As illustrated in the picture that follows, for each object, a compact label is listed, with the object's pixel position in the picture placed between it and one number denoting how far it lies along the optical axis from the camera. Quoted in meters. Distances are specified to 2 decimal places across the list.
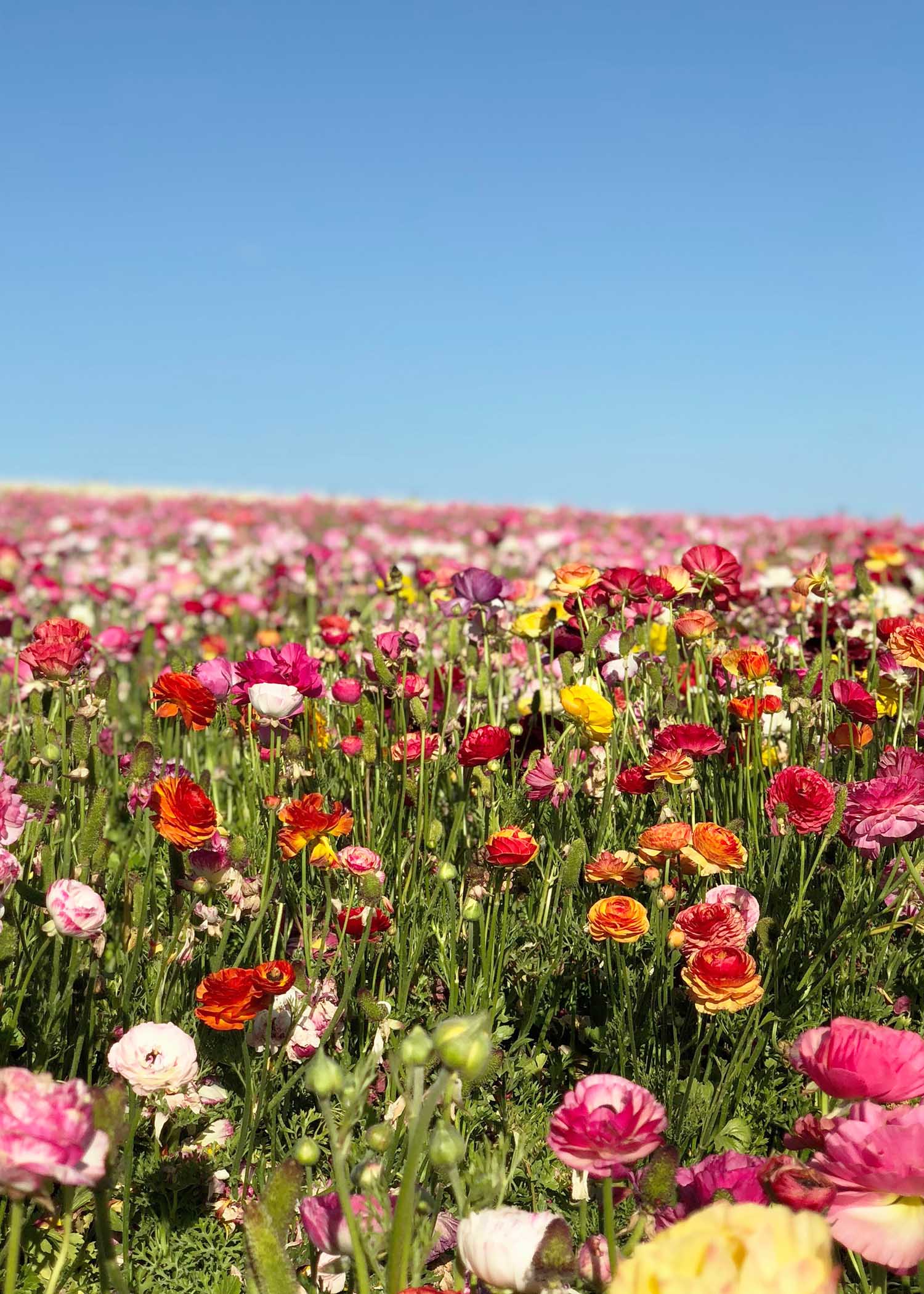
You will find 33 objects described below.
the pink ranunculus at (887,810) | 1.83
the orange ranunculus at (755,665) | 2.44
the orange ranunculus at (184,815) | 1.79
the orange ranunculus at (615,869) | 1.95
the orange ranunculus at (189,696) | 2.18
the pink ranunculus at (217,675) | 2.26
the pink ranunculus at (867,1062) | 1.16
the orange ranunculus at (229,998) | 1.68
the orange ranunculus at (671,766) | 2.01
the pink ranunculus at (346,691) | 2.71
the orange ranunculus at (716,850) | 1.80
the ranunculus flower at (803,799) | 1.91
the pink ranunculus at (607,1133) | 1.15
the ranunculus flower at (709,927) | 1.67
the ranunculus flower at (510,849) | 1.94
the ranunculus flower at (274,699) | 2.15
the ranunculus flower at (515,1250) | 1.10
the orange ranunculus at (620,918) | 1.74
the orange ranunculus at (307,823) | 1.94
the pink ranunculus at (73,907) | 1.63
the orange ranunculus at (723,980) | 1.61
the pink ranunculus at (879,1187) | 1.10
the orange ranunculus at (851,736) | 2.46
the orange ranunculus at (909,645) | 2.34
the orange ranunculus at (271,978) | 1.67
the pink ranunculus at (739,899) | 1.91
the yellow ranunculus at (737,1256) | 0.92
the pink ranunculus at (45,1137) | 1.03
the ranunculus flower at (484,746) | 2.25
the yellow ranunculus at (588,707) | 2.17
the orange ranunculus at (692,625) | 2.61
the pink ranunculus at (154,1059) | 1.71
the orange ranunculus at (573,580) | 2.84
